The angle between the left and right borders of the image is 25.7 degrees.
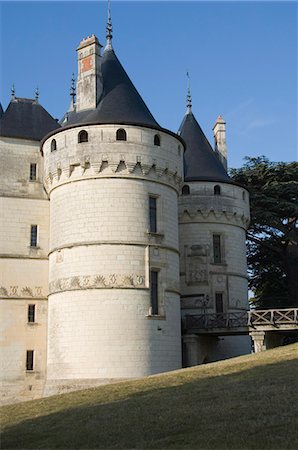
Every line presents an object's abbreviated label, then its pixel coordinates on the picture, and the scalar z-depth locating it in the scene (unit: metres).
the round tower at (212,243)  33.25
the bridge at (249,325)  28.75
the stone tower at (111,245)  25.58
